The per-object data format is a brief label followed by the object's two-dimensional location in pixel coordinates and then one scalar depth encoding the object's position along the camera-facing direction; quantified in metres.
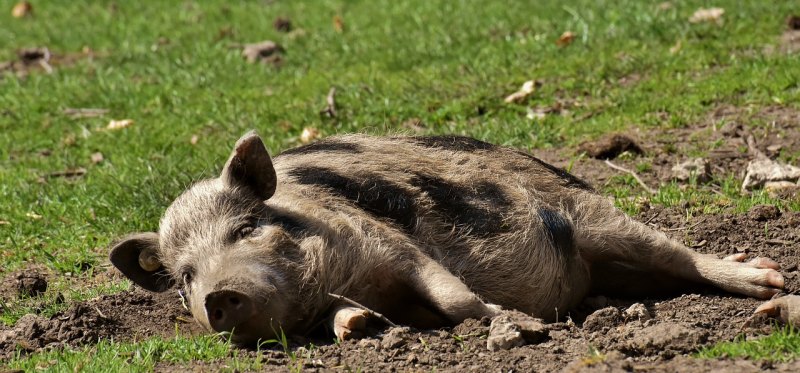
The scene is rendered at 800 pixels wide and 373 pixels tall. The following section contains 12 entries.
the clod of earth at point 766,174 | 14.05
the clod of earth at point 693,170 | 14.51
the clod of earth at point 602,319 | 9.87
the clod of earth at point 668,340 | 8.77
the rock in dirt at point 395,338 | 9.19
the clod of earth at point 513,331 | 9.12
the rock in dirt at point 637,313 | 10.07
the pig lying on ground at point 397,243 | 9.90
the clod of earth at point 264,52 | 22.67
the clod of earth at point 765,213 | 12.70
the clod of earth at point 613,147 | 15.52
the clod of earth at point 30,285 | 12.70
